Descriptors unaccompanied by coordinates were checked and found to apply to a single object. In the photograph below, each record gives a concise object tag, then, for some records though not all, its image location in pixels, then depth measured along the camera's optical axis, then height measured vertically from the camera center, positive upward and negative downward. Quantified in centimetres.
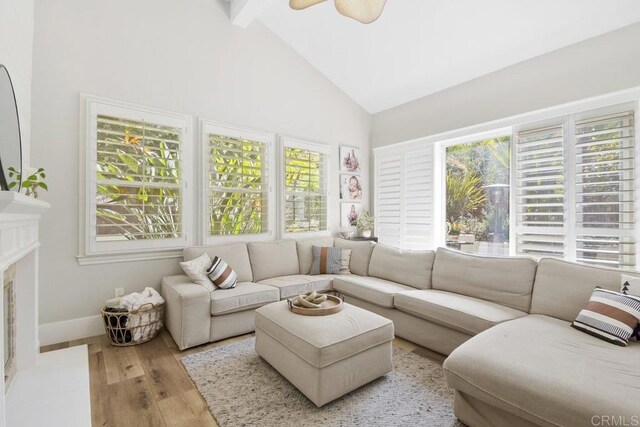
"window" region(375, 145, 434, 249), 410 +24
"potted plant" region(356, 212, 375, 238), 467 -15
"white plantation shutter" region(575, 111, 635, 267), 255 +23
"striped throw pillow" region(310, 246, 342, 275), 380 -59
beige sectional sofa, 139 -75
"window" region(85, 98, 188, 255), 278 +34
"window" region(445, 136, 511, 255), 347 +25
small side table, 456 -36
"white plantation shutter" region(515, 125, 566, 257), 293 +24
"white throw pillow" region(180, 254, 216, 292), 286 -55
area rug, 173 -116
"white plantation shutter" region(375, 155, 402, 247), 451 +25
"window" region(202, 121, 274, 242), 346 +38
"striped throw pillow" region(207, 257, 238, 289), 293 -59
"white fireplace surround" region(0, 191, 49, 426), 188 -59
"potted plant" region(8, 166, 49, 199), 175 +21
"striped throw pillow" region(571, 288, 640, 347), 181 -63
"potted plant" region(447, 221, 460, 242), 393 -21
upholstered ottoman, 183 -87
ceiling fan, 191 +134
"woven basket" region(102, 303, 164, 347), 258 -96
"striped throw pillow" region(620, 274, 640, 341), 196 -46
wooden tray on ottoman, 219 -70
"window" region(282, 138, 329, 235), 410 +39
